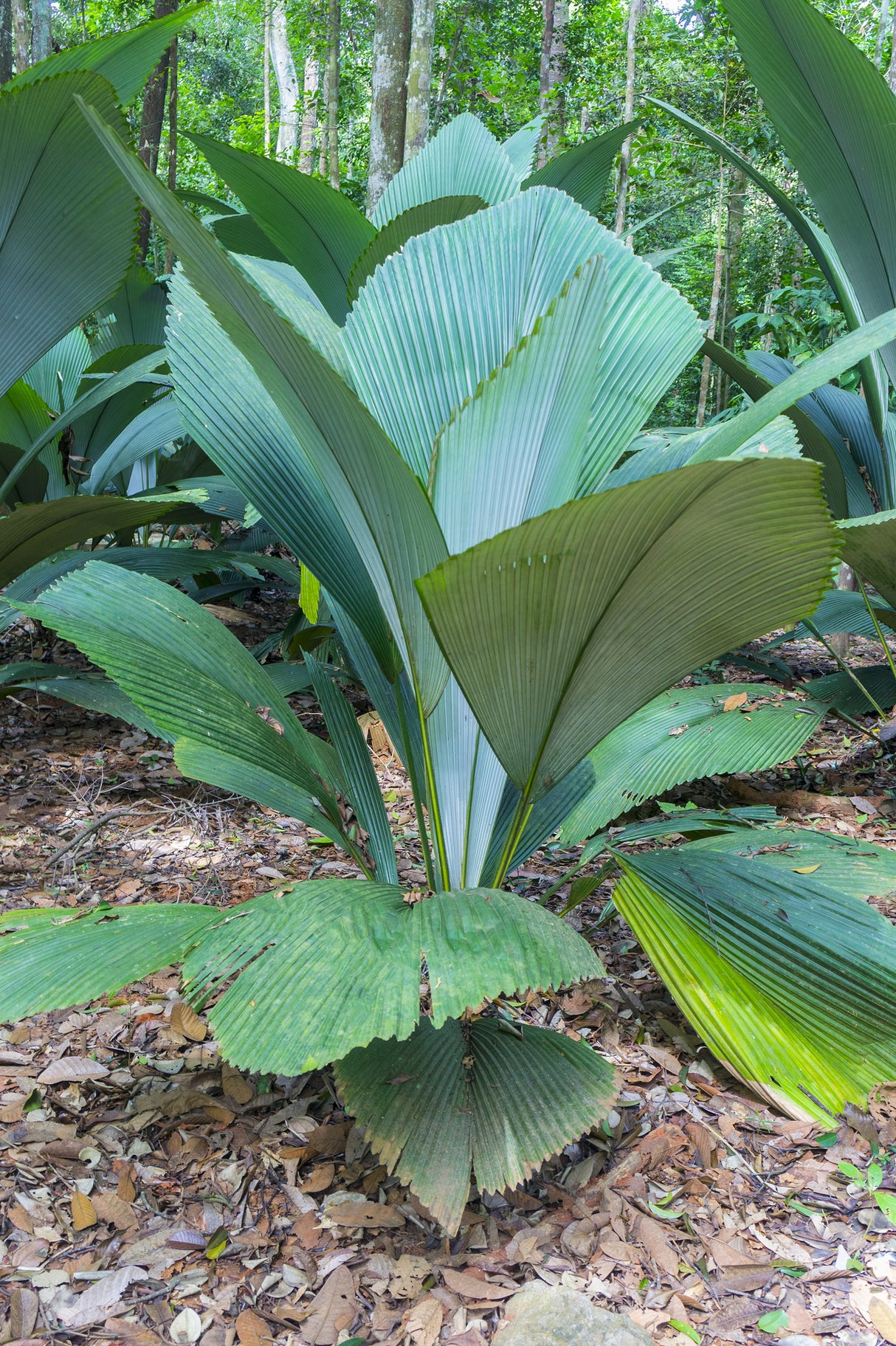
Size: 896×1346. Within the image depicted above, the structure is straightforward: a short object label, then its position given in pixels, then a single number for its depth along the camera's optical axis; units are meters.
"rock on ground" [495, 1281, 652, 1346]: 0.78
